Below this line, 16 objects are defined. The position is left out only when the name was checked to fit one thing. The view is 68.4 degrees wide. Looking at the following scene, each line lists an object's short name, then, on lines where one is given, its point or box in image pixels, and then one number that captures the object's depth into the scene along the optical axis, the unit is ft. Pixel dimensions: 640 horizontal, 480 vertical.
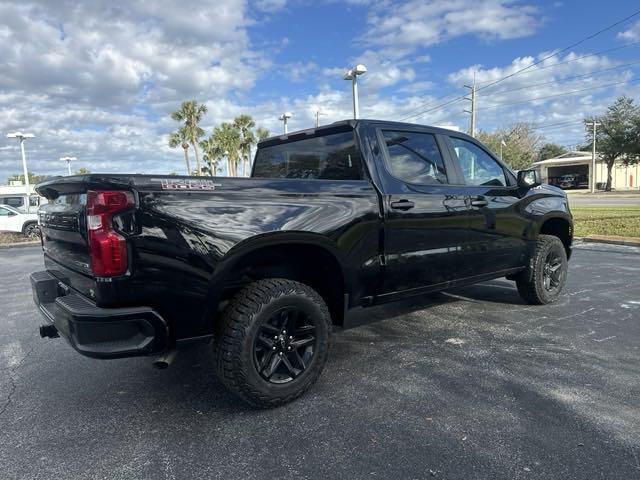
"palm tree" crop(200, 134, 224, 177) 145.48
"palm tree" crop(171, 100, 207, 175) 132.57
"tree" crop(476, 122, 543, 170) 200.44
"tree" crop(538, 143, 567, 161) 262.67
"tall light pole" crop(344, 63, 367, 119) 43.78
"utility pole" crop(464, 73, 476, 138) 106.22
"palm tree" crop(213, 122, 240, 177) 141.08
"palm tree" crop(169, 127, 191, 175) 136.56
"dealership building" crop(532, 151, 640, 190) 181.78
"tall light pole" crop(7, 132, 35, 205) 71.41
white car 57.06
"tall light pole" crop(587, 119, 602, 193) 140.28
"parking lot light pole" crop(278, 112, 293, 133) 59.98
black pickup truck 8.34
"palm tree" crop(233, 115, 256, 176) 143.74
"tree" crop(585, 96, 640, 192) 150.20
